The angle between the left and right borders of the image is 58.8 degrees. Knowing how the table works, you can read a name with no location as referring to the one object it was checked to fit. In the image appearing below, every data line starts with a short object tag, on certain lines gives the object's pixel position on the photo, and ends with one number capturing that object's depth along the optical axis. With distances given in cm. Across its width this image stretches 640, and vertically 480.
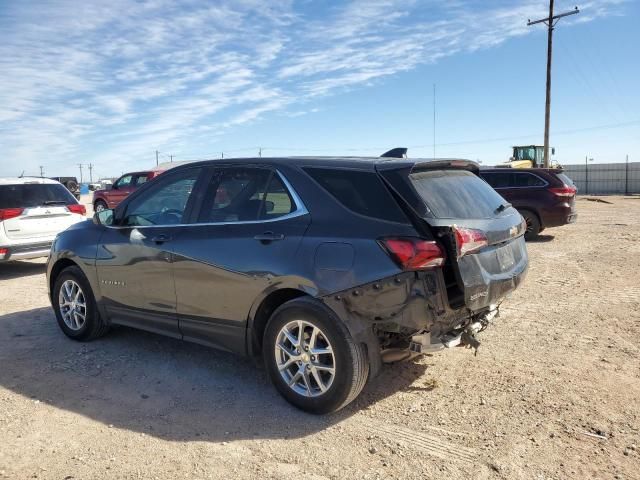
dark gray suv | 362
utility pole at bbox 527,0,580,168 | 2944
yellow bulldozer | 3638
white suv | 910
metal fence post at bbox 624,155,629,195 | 3819
